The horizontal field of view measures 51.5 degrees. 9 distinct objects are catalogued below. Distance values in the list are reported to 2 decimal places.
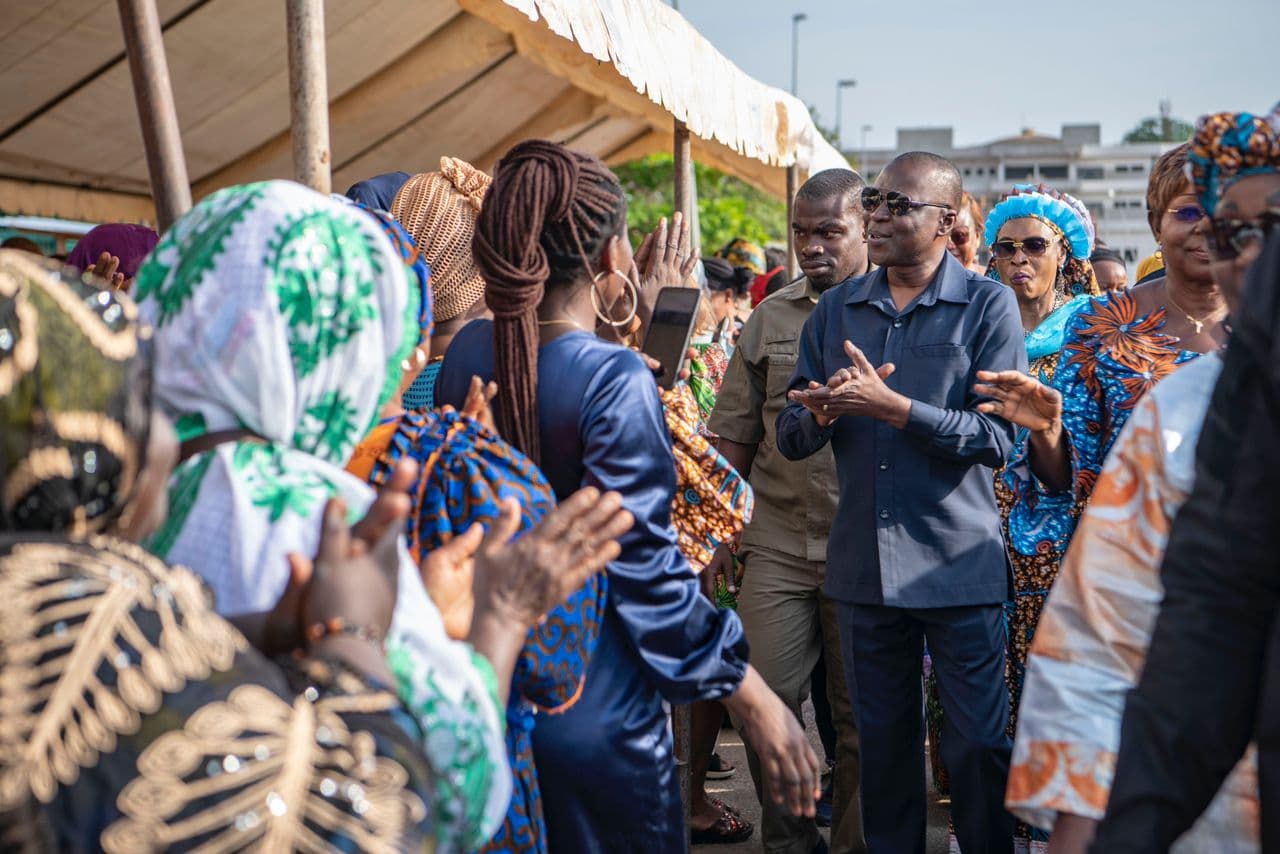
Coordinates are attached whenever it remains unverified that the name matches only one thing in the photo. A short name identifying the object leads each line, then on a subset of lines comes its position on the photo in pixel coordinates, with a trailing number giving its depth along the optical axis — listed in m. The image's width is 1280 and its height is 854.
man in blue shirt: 4.20
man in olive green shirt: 5.04
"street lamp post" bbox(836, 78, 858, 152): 63.50
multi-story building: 100.77
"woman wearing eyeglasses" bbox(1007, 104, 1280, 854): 2.03
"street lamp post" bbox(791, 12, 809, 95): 54.09
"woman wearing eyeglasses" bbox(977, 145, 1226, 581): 3.97
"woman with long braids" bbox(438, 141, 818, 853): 2.76
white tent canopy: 6.34
